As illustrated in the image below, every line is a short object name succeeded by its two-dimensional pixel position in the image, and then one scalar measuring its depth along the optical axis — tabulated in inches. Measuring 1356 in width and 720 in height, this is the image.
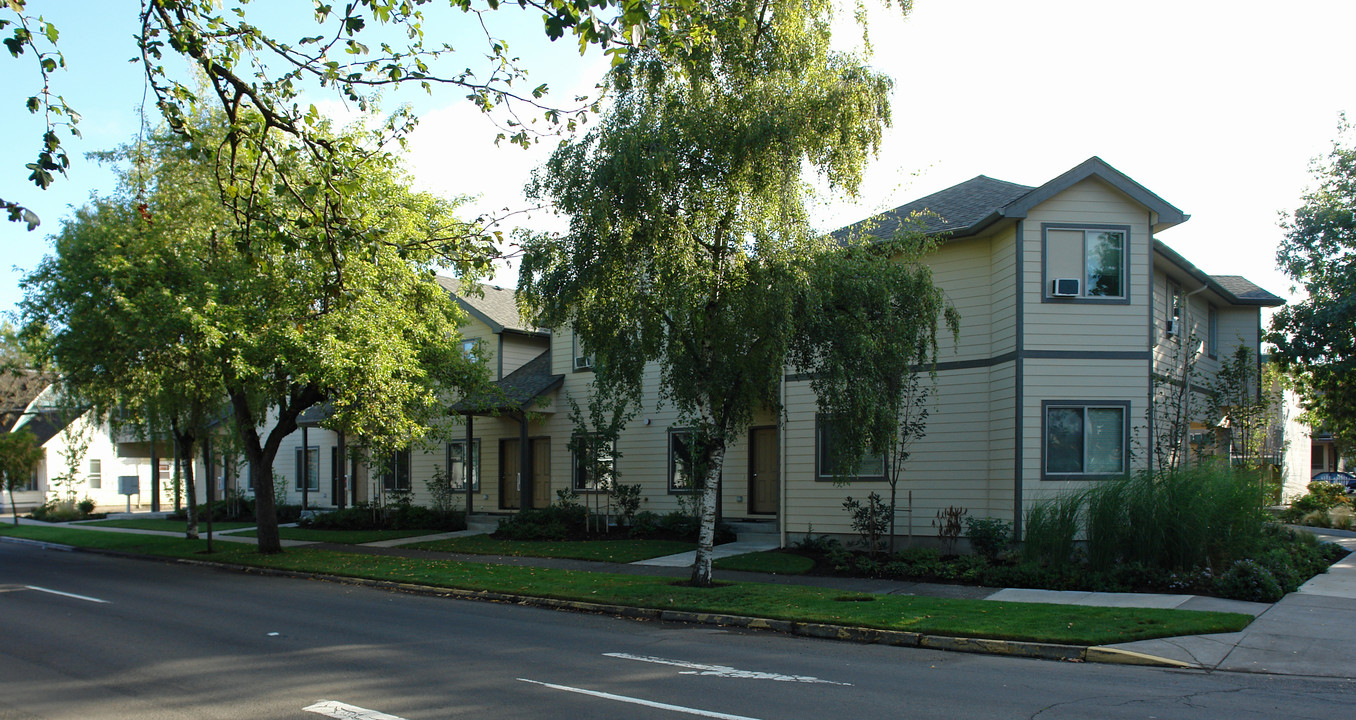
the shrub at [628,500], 930.7
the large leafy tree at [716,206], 496.7
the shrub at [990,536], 642.3
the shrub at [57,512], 1454.2
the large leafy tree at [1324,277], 868.0
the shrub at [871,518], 694.5
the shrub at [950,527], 670.5
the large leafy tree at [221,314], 658.8
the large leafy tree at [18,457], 1453.0
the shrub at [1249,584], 475.8
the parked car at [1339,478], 1729.6
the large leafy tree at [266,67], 264.4
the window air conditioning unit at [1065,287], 647.1
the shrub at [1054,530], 566.9
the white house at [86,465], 1813.5
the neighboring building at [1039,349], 643.5
